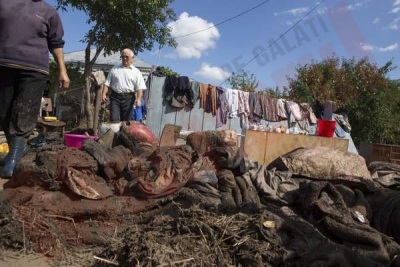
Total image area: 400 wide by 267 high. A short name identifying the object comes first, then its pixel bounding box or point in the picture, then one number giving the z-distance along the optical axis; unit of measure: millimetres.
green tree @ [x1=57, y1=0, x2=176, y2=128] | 9766
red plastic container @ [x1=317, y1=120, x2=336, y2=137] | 6563
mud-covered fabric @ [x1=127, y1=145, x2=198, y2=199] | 2691
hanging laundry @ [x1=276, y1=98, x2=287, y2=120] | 11109
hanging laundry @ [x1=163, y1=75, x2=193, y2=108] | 8328
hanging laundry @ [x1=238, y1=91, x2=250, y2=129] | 9992
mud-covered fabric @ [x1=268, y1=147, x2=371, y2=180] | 3932
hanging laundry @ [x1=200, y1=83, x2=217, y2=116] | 9039
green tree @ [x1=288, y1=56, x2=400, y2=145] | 16672
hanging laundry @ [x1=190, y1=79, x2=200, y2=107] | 8711
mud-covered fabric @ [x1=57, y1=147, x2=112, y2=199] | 2545
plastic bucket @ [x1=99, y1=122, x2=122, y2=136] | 4100
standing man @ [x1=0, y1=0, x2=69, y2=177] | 3045
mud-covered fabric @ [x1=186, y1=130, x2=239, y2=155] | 4013
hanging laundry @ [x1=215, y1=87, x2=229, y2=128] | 9453
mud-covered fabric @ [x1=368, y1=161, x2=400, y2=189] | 3618
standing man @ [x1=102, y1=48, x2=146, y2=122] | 5480
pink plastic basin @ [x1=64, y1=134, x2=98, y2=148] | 4004
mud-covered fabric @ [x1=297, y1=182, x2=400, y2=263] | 2287
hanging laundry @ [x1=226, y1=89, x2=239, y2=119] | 9708
